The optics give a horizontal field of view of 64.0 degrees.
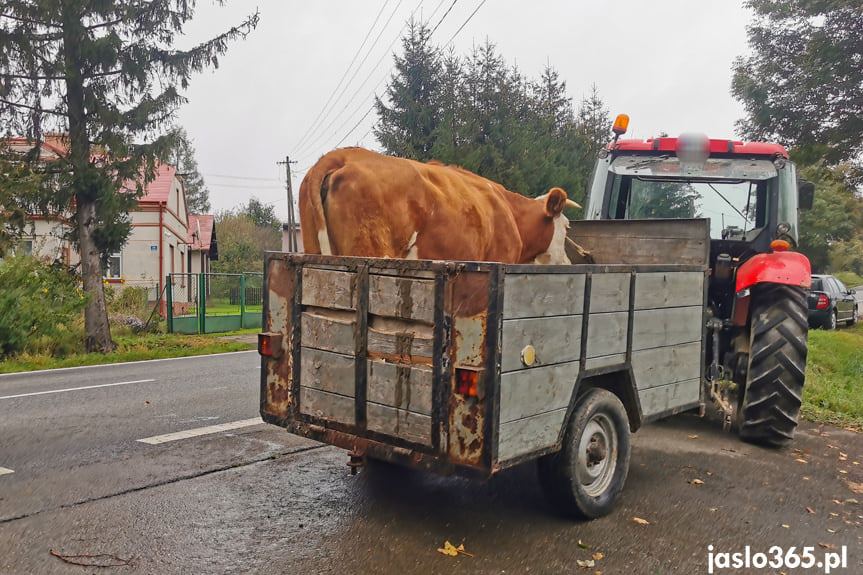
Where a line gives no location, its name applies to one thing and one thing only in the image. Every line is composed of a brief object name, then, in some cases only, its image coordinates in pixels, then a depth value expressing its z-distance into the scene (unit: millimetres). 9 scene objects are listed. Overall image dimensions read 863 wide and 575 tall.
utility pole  30397
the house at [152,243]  27312
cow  5398
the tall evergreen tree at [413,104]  20859
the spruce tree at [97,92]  13633
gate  18719
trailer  3525
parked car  19297
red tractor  5711
